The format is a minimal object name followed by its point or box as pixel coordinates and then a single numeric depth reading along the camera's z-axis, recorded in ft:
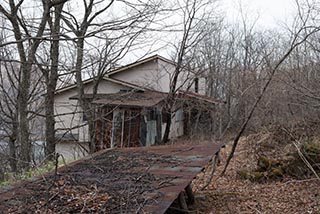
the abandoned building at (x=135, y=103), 50.80
